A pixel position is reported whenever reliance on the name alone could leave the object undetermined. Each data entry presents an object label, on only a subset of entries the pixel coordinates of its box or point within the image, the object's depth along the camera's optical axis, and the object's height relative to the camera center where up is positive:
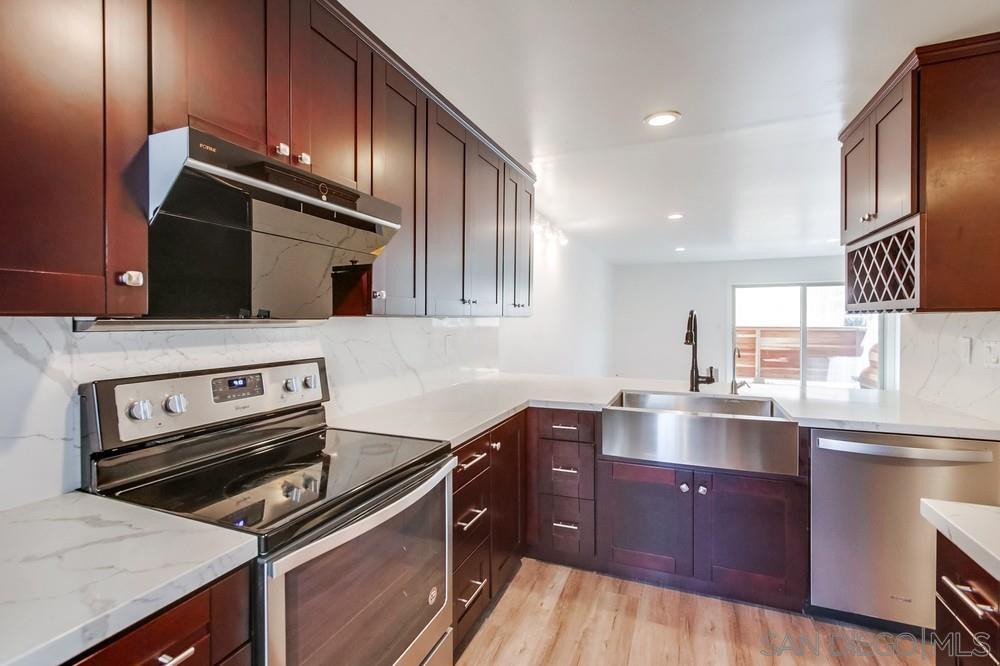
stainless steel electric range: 0.97 -0.39
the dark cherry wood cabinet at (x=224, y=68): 1.01 +0.62
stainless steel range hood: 0.99 +0.26
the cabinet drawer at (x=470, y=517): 1.73 -0.72
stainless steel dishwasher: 1.84 -0.74
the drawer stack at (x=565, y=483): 2.41 -0.79
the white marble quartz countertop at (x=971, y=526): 0.95 -0.43
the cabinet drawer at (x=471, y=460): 1.73 -0.51
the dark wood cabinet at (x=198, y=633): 0.69 -0.49
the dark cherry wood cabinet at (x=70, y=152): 0.79 +0.32
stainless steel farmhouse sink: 2.09 -0.50
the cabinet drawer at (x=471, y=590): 1.76 -1.02
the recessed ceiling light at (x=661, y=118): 2.23 +1.03
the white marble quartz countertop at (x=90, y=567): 0.63 -0.39
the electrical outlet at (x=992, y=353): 1.93 -0.08
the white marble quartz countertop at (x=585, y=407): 1.84 -0.36
